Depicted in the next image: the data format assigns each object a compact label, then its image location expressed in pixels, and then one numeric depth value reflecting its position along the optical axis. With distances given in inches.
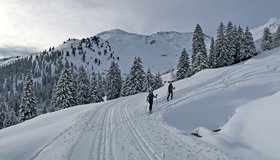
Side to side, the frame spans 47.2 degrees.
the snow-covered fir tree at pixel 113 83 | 2674.7
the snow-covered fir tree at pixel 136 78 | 2449.6
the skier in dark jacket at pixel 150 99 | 1029.8
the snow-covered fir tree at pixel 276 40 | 3473.9
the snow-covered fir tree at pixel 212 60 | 2721.5
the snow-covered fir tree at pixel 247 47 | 2790.4
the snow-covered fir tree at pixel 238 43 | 2812.5
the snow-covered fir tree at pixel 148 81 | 2664.6
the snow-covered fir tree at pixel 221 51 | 2642.7
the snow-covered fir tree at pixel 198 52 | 2532.0
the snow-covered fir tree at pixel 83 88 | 2368.4
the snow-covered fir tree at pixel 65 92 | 2074.3
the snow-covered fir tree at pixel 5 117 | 2245.3
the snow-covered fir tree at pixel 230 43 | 2682.1
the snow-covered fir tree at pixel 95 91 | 2460.6
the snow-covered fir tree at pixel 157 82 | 2818.9
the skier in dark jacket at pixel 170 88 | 1254.1
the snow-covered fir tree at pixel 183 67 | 2600.9
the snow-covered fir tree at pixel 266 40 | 3341.5
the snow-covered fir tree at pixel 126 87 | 2474.9
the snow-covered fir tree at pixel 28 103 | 2010.3
